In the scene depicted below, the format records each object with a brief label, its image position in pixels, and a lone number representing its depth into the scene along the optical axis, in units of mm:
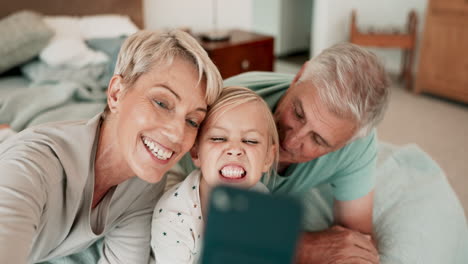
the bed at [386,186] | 1357
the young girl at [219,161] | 965
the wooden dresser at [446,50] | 3717
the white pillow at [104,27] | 2729
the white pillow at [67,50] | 2344
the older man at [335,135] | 1139
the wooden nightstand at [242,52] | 3100
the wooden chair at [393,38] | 4203
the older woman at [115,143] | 846
